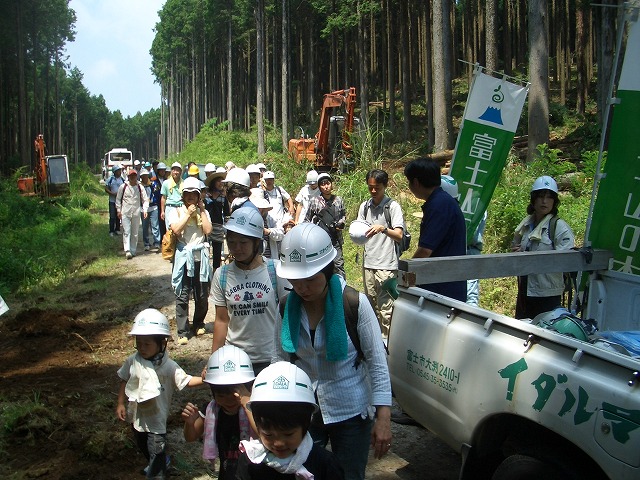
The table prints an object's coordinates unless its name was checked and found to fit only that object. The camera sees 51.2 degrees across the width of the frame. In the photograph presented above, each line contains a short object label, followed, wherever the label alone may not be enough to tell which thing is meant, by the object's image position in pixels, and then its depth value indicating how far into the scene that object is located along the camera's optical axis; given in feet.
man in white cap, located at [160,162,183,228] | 33.65
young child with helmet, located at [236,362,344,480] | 8.32
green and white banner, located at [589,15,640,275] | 16.52
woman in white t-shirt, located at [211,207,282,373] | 14.42
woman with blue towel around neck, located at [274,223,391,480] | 10.21
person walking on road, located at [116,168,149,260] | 47.67
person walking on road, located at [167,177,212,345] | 25.57
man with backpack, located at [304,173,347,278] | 28.99
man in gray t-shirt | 23.16
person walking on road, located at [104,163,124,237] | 58.95
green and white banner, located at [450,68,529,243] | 25.00
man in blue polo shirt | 15.80
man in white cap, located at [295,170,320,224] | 32.04
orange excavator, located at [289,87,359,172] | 77.71
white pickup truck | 9.45
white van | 152.66
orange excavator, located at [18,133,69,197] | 96.86
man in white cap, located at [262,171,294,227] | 31.76
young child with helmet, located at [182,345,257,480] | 11.07
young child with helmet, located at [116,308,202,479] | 13.99
